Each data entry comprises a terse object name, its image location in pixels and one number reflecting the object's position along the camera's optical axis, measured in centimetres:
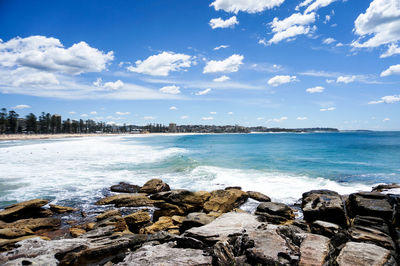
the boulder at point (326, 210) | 919
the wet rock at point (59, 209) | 1202
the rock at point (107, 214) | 1066
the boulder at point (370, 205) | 818
